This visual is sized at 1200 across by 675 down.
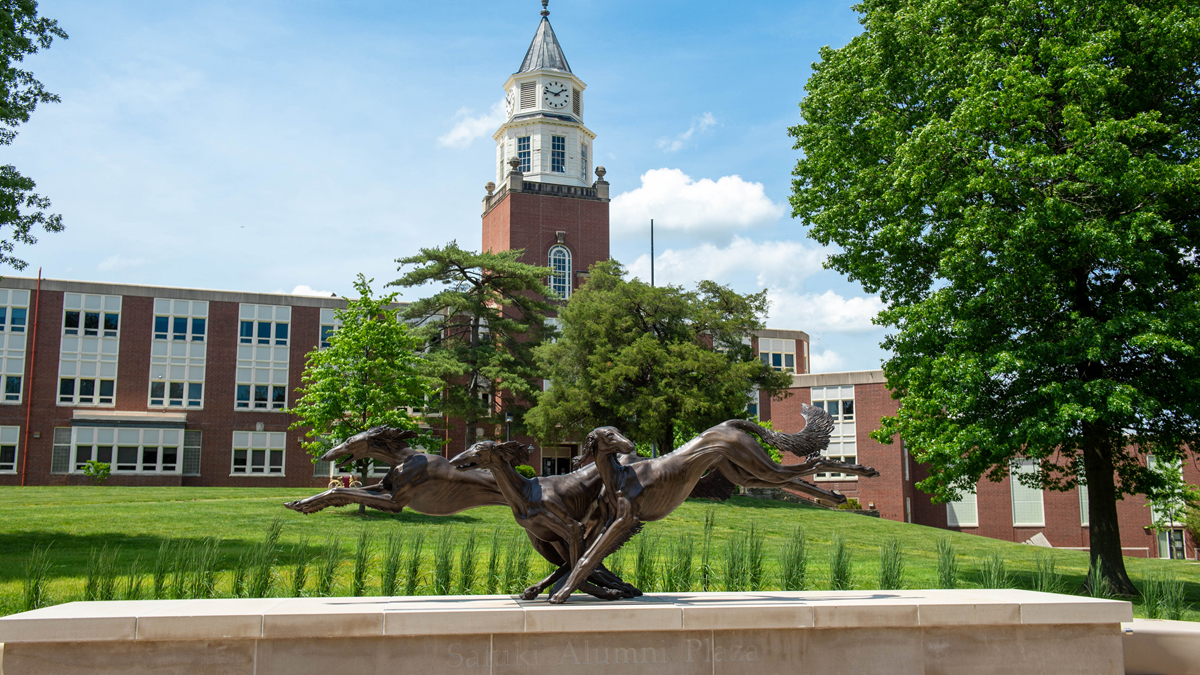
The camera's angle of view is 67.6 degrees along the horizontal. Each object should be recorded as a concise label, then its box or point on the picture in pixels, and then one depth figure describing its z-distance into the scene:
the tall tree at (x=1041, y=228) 14.94
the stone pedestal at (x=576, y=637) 6.90
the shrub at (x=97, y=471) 45.09
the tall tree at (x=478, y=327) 43.22
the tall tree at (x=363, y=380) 29.91
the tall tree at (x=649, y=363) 39.66
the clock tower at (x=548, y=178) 64.06
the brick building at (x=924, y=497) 49.34
